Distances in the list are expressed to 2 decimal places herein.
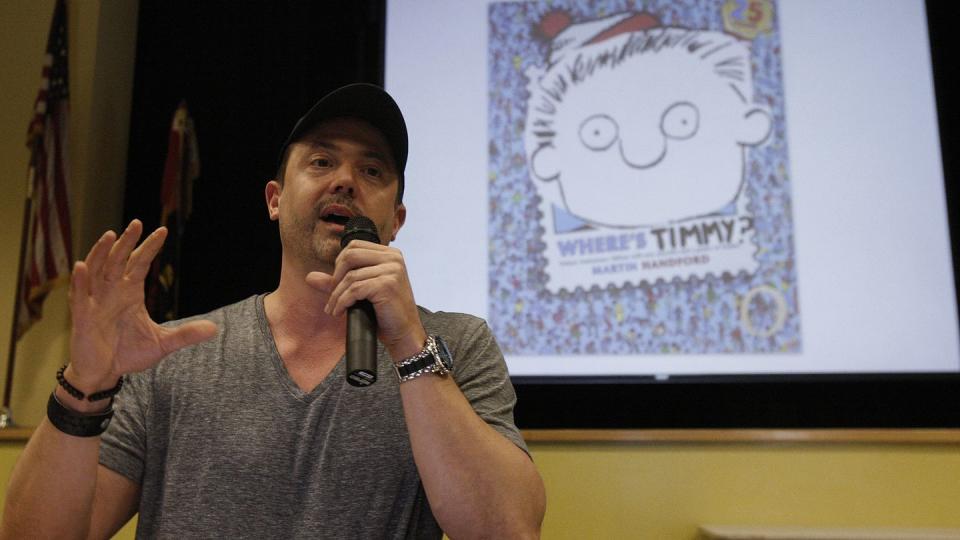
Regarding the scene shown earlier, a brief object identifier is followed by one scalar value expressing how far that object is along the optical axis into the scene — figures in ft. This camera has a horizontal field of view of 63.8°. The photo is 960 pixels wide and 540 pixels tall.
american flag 7.89
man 3.40
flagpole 7.44
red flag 7.98
